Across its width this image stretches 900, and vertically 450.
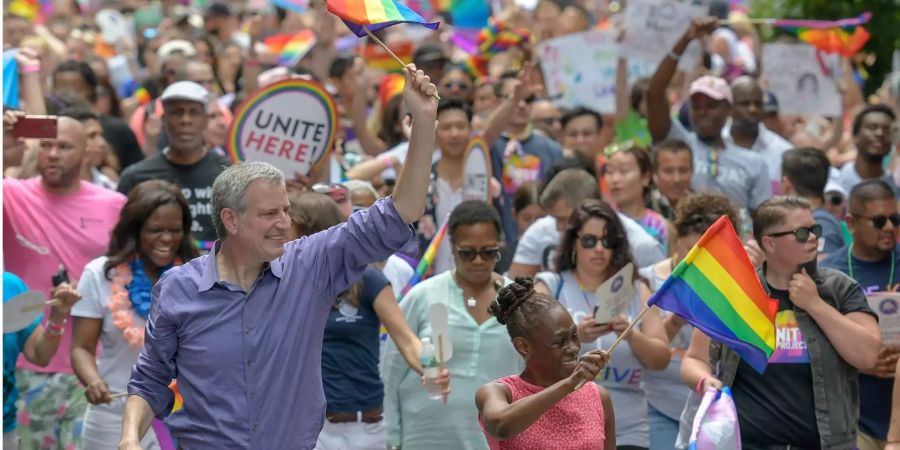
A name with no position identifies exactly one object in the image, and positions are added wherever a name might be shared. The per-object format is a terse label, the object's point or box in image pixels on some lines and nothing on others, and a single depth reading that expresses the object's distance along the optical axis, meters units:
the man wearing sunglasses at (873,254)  15.77
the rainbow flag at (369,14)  11.16
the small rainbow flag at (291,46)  28.62
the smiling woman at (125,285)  14.88
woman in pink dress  11.17
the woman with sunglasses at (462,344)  14.97
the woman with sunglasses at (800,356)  13.52
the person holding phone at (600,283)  15.27
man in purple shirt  10.66
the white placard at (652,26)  25.05
